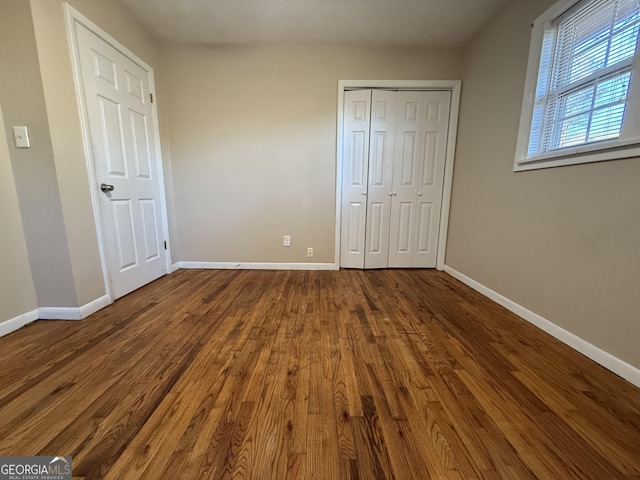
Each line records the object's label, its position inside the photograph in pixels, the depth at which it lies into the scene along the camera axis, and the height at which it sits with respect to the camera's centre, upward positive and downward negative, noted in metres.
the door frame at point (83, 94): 1.65 +0.67
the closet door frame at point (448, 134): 2.61 +0.66
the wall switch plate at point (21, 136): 1.52 +0.32
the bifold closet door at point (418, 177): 2.69 +0.18
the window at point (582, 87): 1.26 +0.65
